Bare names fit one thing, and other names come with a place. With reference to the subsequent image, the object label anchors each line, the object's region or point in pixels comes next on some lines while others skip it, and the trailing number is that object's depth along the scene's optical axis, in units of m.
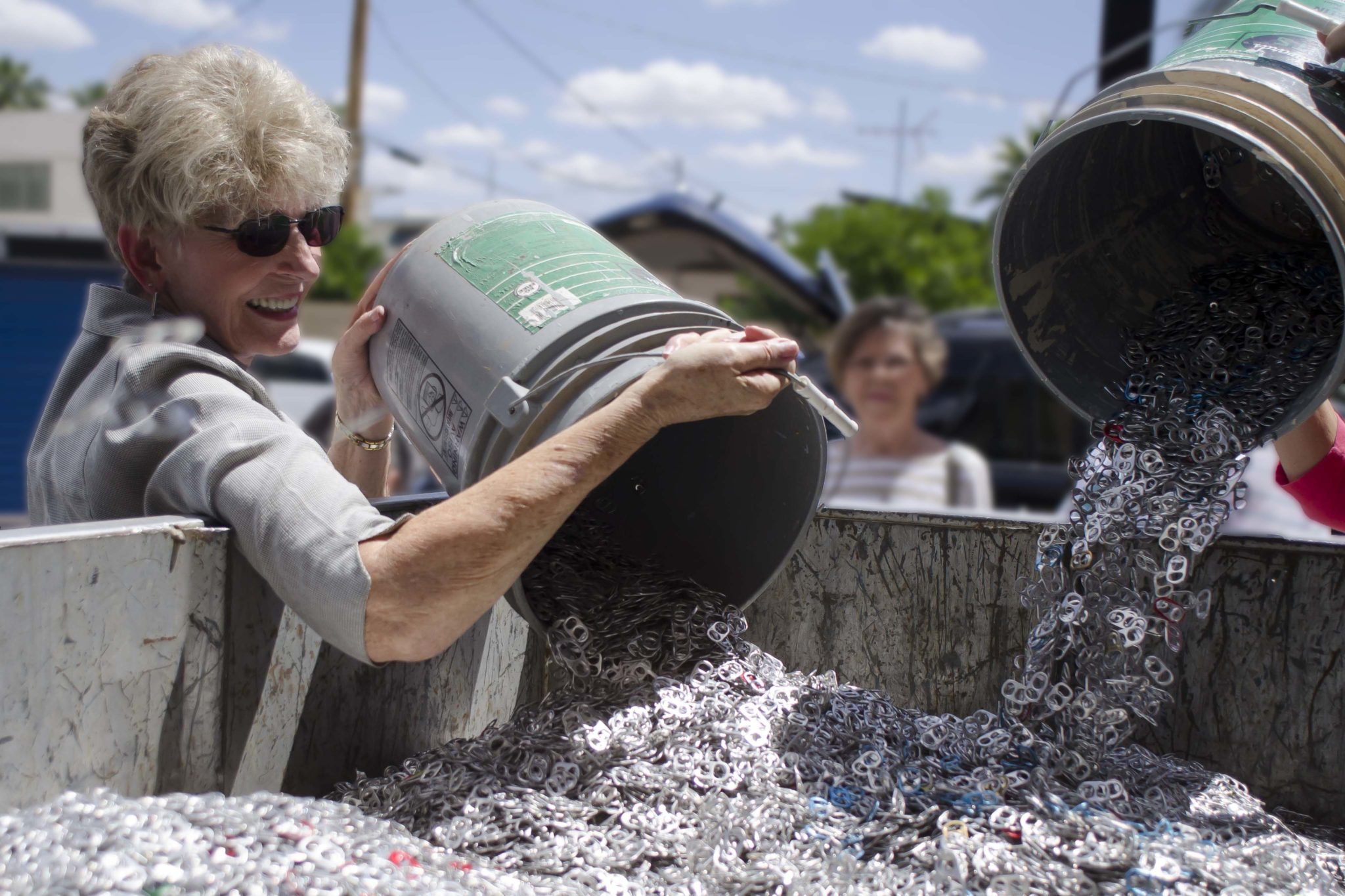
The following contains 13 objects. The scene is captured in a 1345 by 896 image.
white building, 37.81
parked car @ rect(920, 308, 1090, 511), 6.83
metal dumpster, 1.56
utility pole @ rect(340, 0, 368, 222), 18.28
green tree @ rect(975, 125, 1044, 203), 49.09
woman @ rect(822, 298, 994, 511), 4.60
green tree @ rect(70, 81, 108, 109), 58.35
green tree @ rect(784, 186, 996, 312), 32.69
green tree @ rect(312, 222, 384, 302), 41.60
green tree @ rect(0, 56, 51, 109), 70.50
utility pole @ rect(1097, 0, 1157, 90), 6.87
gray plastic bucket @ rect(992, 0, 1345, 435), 2.39
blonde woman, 1.71
